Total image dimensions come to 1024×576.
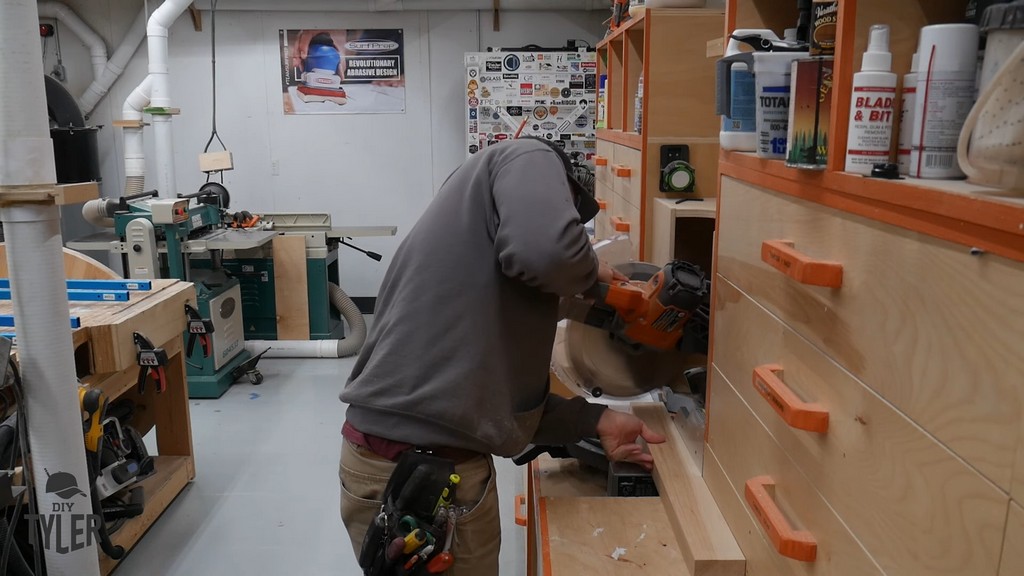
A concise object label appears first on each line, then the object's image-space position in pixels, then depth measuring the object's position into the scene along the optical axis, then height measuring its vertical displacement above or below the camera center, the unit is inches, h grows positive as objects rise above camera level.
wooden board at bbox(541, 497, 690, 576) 52.3 -28.9
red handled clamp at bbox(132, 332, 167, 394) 86.1 -24.2
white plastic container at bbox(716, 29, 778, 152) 45.1 +2.2
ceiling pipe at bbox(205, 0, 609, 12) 204.2 +37.0
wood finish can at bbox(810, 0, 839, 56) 35.3 +5.3
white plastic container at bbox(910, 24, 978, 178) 28.2 +1.8
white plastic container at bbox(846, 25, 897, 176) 31.6 +1.7
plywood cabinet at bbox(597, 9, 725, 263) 77.4 +3.7
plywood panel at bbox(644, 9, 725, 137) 77.3 +6.8
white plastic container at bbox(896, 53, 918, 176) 30.7 +1.0
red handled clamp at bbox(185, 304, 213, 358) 107.0 -25.9
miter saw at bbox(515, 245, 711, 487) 65.5 -19.0
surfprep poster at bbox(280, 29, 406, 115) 209.6 +19.7
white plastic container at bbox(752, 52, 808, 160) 40.1 +2.3
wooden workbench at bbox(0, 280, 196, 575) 82.1 -27.3
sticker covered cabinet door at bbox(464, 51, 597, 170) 191.6 +11.3
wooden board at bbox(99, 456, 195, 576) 96.3 -49.6
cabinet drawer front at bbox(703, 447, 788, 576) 43.8 -24.1
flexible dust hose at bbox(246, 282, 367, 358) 172.1 -46.6
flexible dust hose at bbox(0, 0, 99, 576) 53.9 -11.3
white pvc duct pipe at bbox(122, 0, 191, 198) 172.2 +8.8
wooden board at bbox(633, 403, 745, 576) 48.1 -26.0
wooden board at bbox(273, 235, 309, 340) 176.2 -33.8
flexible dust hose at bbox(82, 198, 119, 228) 145.7 -12.7
